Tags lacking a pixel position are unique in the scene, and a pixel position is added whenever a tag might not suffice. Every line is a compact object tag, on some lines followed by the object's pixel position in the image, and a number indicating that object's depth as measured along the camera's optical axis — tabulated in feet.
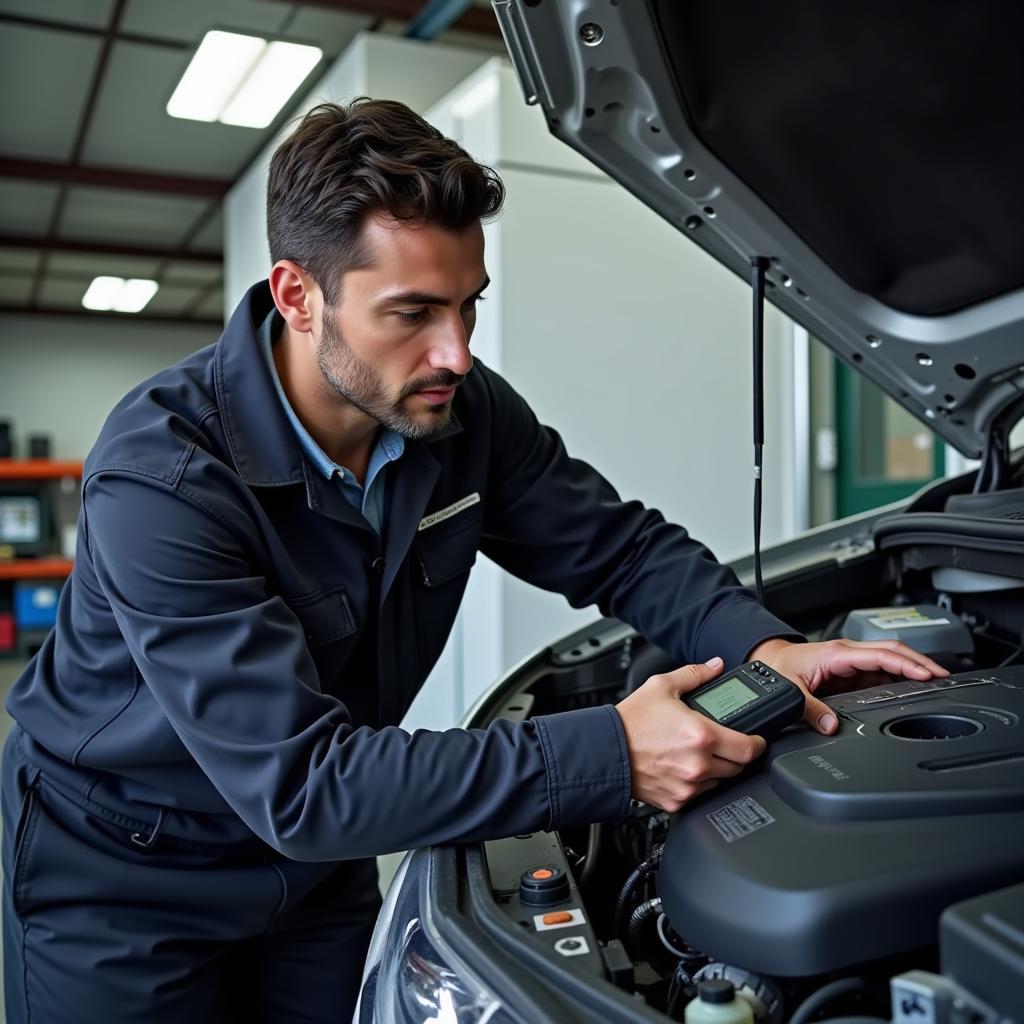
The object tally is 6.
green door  11.43
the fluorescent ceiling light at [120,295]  27.02
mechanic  2.66
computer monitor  24.36
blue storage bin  22.17
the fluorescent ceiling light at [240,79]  13.50
